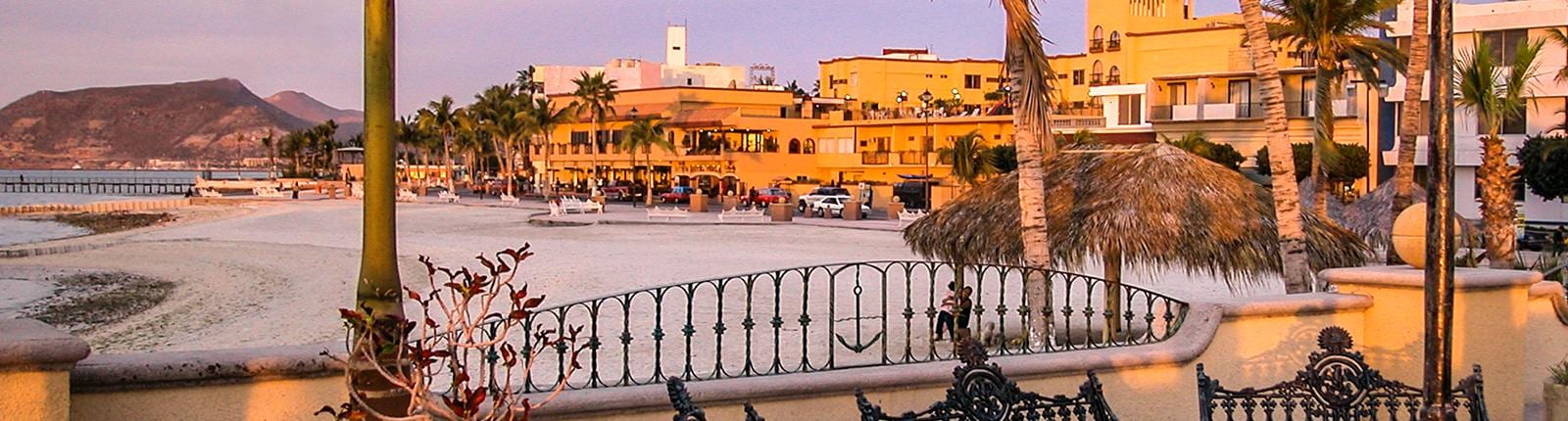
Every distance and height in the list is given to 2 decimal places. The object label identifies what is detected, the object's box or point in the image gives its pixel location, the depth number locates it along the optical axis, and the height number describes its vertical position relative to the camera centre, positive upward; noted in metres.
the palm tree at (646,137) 79.19 +2.36
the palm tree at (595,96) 85.94 +5.17
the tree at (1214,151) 47.47 +0.96
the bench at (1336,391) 6.94 -1.14
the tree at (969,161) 51.34 +0.63
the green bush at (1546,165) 36.22 +0.32
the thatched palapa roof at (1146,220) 13.27 -0.45
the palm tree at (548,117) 92.00 +4.14
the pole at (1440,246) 6.89 -0.35
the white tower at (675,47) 118.62 +11.54
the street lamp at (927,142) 59.36 +1.81
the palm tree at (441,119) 111.88 +4.87
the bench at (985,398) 6.21 -1.04
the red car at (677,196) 69.44 -1.00
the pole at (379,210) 5.23 -0.14
